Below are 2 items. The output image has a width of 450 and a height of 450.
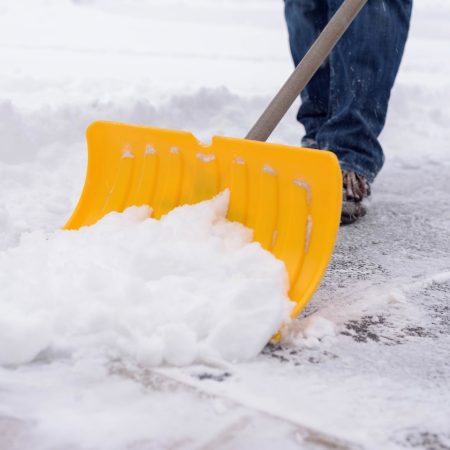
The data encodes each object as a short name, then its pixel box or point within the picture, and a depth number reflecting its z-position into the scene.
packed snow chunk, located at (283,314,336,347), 2.53
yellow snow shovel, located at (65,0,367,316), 2.63
